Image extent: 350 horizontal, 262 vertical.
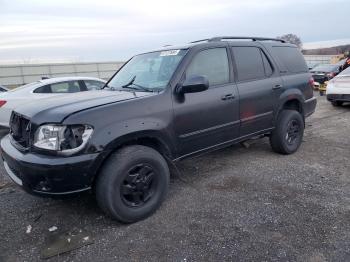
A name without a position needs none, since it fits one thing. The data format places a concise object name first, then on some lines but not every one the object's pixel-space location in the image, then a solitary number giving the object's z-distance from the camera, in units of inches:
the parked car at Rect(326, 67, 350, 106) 396.8
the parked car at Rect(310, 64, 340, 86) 575.8
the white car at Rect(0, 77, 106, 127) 287.3
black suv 125.3
